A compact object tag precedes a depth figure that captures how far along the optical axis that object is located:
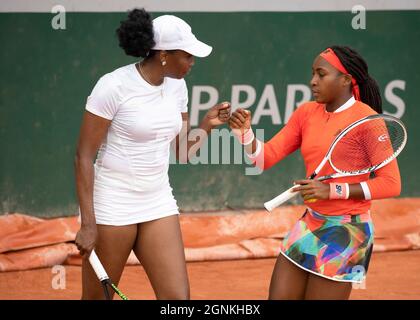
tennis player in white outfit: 9.34
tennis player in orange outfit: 9.16
